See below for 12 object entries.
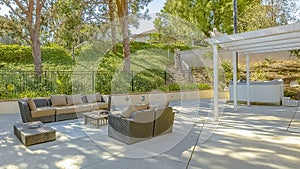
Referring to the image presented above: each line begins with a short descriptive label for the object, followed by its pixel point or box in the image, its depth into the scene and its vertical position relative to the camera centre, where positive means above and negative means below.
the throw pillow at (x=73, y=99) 6.61 -0.40
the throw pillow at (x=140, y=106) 4.12 -0.41
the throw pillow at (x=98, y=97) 7.09 -0.36
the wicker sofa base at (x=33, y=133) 3.86 -0.87
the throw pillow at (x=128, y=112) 4.00 -0.49
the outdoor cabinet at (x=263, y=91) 8.59 -0.27
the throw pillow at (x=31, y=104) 5.50 -0.44
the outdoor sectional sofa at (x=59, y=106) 5.50 -0.57
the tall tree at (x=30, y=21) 8.88 +2.78
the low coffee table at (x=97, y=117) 5.20 -0.77
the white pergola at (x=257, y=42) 4.44 +1.12
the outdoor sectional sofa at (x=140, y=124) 3.86 -0.74
